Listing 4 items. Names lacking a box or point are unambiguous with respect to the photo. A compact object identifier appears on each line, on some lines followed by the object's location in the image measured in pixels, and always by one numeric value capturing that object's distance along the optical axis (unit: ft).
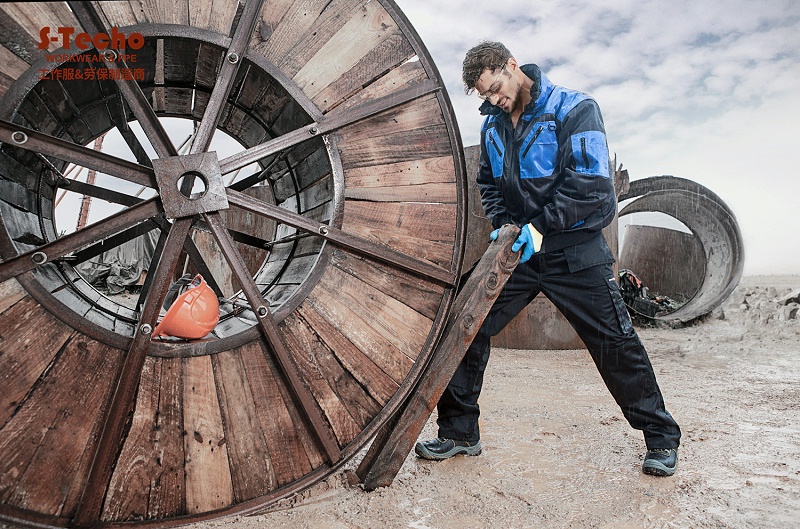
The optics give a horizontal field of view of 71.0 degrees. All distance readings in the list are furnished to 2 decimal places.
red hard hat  7.26
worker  8.11
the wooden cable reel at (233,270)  6.21
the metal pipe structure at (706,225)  26.37
